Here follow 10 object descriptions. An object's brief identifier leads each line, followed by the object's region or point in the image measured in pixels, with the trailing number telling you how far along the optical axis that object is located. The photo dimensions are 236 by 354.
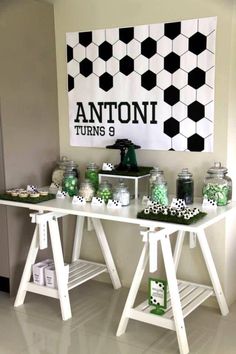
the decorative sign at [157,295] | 2.11
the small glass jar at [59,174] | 2.68
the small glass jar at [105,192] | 2.32
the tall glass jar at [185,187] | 2.26
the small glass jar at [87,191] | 2.38
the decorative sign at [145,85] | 2.33
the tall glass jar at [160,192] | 2.22
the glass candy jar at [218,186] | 2.21
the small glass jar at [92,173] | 2.53
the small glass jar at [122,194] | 2.26
